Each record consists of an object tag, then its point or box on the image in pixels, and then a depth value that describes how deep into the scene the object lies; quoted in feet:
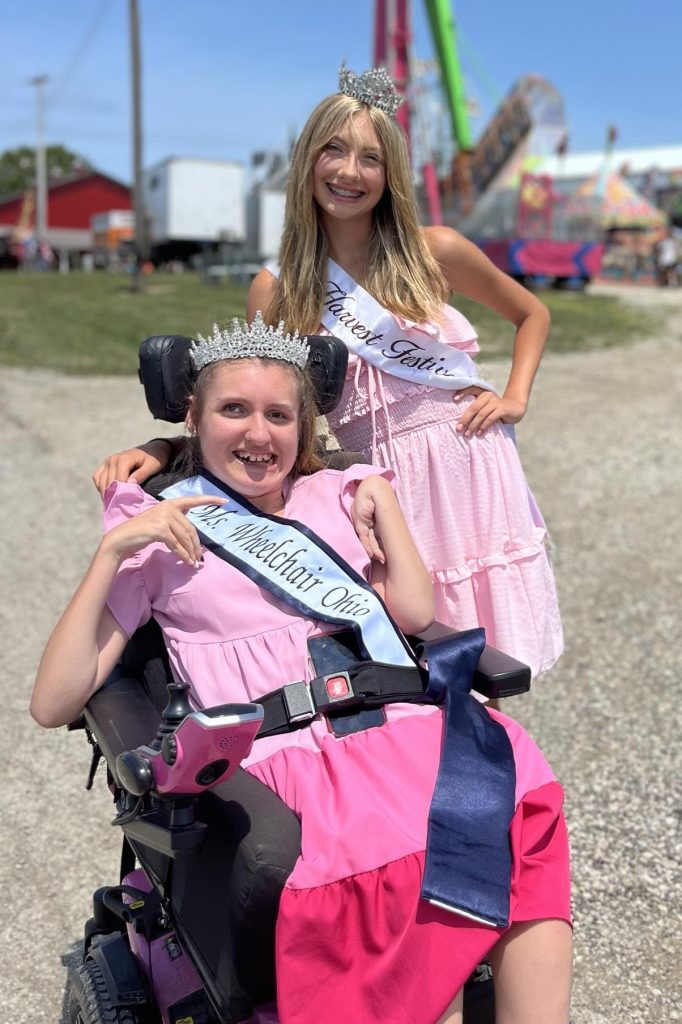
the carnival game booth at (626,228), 82.02
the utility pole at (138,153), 60.59
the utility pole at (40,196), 130.41
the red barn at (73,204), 172.14
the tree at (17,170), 247.29
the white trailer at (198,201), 103.45
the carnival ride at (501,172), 65.46
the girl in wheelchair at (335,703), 5.20
